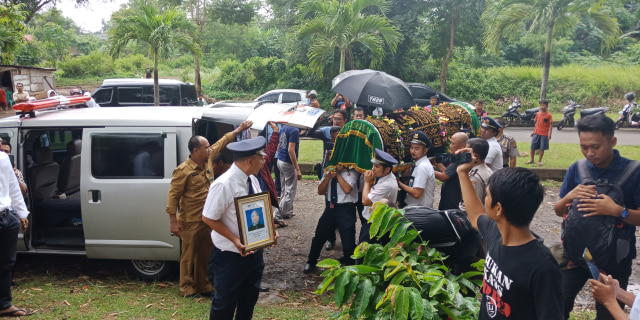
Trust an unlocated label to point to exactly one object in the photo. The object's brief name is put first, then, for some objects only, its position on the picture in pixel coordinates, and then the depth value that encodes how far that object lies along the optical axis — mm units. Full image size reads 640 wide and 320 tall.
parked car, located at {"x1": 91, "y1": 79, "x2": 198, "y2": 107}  14273
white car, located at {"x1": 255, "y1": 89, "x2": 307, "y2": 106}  18334
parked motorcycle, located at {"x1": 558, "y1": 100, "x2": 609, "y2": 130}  18680
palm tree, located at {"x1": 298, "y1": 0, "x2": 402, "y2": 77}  12891
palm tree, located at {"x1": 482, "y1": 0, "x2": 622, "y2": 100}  15594
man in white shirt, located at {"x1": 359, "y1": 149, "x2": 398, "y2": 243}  4973
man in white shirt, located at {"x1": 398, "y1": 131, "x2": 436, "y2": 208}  5164
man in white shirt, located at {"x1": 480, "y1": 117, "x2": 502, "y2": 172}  6230
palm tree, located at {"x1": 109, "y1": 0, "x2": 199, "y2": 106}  11148
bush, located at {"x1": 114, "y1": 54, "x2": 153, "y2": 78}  30266
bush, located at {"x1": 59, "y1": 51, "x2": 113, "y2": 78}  29578
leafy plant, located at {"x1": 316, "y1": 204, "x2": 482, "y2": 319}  3039
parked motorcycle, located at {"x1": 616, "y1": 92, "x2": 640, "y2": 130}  18508
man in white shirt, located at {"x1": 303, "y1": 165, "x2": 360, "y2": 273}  5617
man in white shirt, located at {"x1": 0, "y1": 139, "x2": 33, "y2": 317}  4508
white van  5254
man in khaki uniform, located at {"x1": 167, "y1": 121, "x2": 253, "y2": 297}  4945
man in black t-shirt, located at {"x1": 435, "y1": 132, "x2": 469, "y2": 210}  5273
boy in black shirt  2187
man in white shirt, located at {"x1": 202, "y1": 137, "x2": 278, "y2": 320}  3746
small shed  14922
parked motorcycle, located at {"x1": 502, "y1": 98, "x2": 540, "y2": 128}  19184
